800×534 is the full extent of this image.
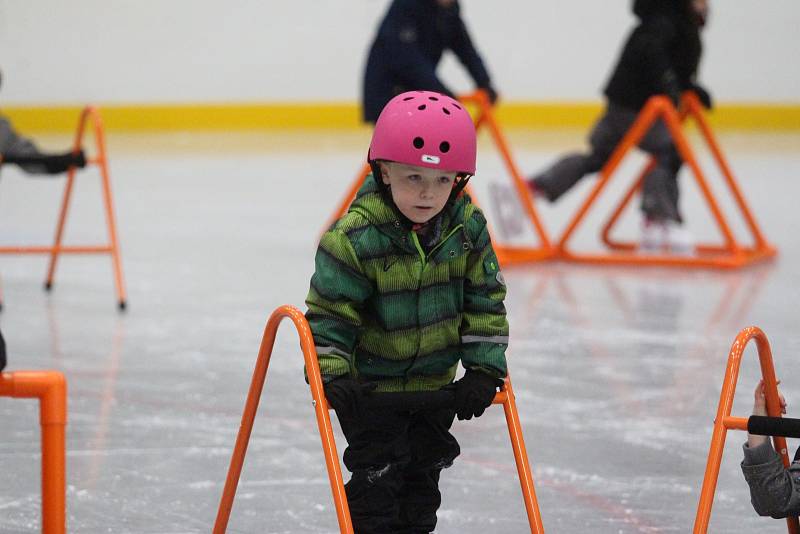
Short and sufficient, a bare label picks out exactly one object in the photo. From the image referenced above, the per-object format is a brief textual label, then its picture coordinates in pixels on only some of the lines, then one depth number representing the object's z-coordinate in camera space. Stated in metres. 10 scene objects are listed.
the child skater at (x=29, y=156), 11.05
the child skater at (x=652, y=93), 14.81
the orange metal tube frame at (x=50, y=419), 4.21
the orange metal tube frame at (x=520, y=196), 13.94
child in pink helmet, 5.12
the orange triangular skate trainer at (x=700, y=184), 14.12
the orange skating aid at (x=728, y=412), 4.99
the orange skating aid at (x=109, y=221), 11.59
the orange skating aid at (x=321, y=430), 4.80
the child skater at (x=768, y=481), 5.16
